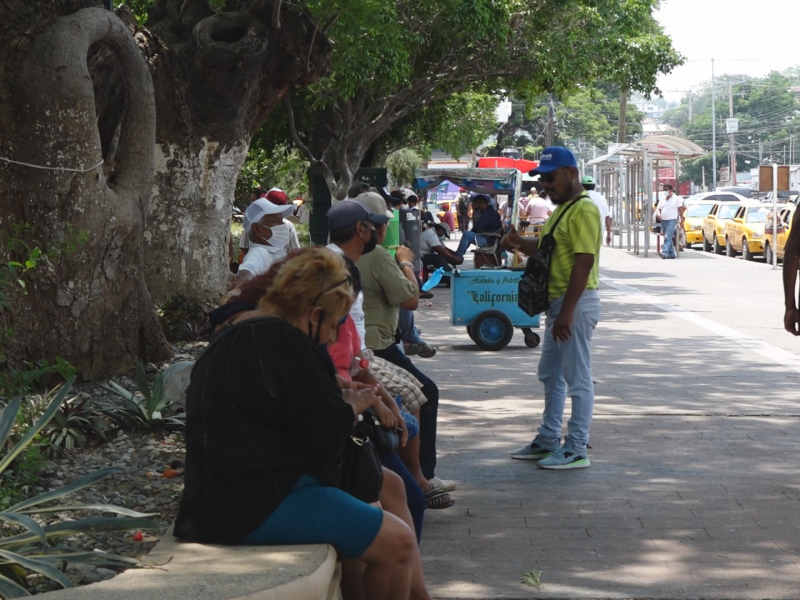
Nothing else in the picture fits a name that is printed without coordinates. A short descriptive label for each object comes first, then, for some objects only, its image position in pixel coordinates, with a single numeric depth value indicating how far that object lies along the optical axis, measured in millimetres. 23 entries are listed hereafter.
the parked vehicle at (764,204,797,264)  26453
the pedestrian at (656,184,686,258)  29438
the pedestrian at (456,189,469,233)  39594
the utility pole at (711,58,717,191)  99625
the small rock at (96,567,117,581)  4250
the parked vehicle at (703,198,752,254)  32844
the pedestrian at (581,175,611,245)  17641
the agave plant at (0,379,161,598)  4000
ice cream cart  12883
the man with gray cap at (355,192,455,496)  6480
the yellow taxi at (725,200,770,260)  29155
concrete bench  3592
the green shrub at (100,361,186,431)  7113
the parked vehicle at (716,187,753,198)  61488
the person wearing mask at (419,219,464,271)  18641
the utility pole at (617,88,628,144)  48031
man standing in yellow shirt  7027
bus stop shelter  30500
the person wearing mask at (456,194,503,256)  21223
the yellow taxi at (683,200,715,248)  37406
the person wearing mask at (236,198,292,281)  8195
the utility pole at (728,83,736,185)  98569
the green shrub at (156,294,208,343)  11062
